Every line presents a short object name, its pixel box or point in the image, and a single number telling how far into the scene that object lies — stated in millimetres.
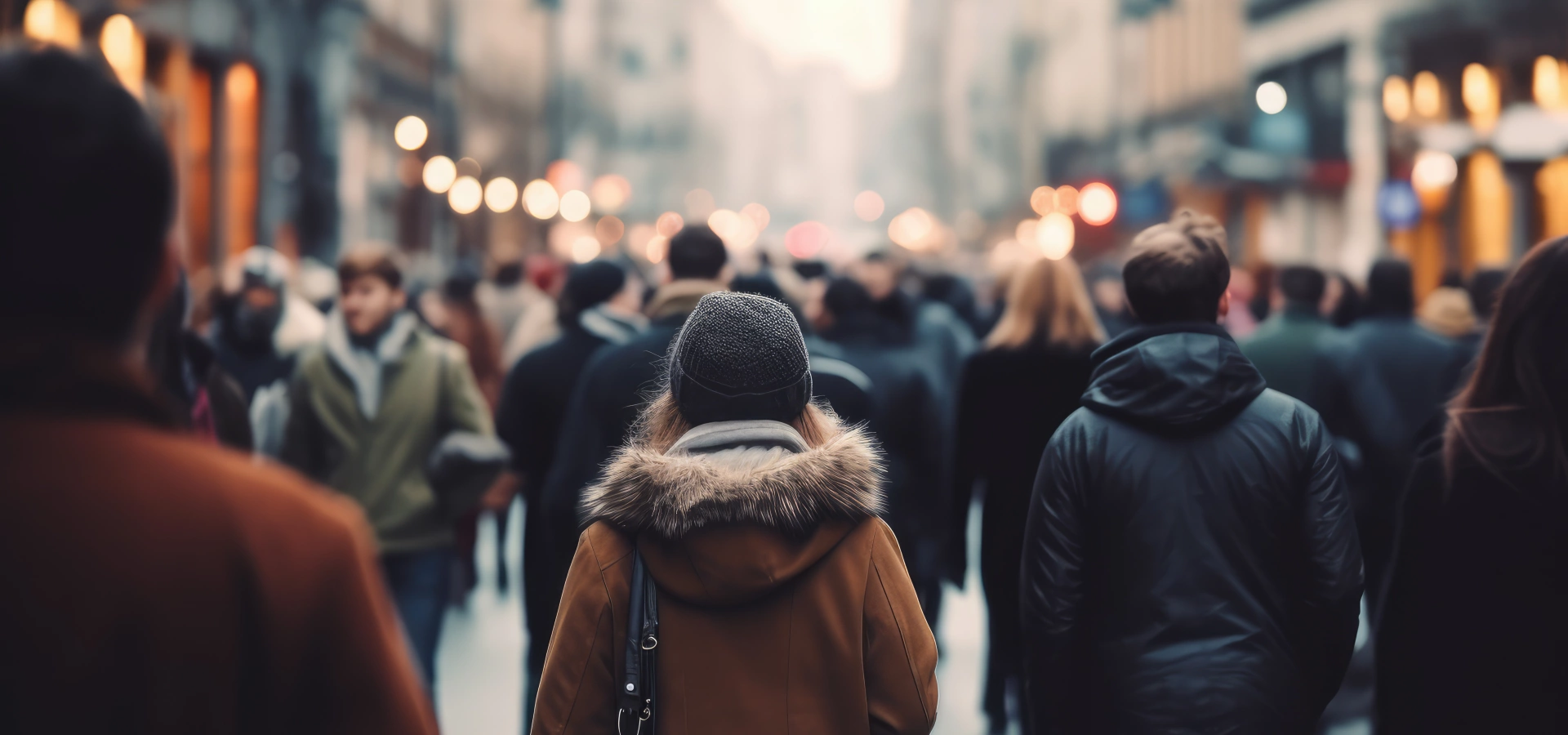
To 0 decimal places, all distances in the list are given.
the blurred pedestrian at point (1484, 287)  8711
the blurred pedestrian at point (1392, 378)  7305
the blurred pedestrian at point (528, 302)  10766
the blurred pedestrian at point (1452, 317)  8906
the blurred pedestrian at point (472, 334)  10438
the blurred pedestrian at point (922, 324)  8180
